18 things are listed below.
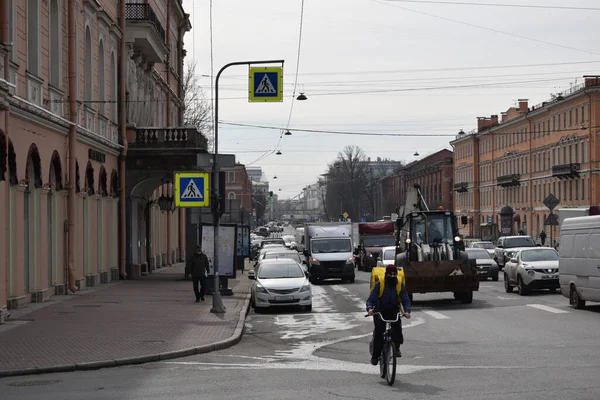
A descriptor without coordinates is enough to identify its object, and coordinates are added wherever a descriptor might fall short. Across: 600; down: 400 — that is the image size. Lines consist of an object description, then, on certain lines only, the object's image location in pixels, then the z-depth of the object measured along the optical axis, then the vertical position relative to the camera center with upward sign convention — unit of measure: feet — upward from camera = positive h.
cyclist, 44.21 -3.76
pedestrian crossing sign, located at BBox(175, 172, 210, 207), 84.02 +2.36
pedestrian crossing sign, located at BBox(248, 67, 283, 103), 85.05 +11.09
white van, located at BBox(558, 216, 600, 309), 78.89 -3.61
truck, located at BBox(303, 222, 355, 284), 141.18 -5.30
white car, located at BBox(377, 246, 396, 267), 127.34 -5.00
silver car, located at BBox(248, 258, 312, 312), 89.40 -6.38
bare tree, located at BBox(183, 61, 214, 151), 223.51 +24.07
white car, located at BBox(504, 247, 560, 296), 103.24 -5.63
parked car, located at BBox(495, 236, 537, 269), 178.09 -5.09
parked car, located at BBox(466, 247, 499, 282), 137.28 -6.53
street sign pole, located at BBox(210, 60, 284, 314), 82.12 +1.82
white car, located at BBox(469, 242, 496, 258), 199.48 -5.86
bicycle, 42.24 -5.90
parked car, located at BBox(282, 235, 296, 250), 253.98 -6.57
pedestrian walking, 97.09 -4.79
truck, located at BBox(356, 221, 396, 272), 187.87 -4.50
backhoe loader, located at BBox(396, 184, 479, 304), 92.27 -3.57
